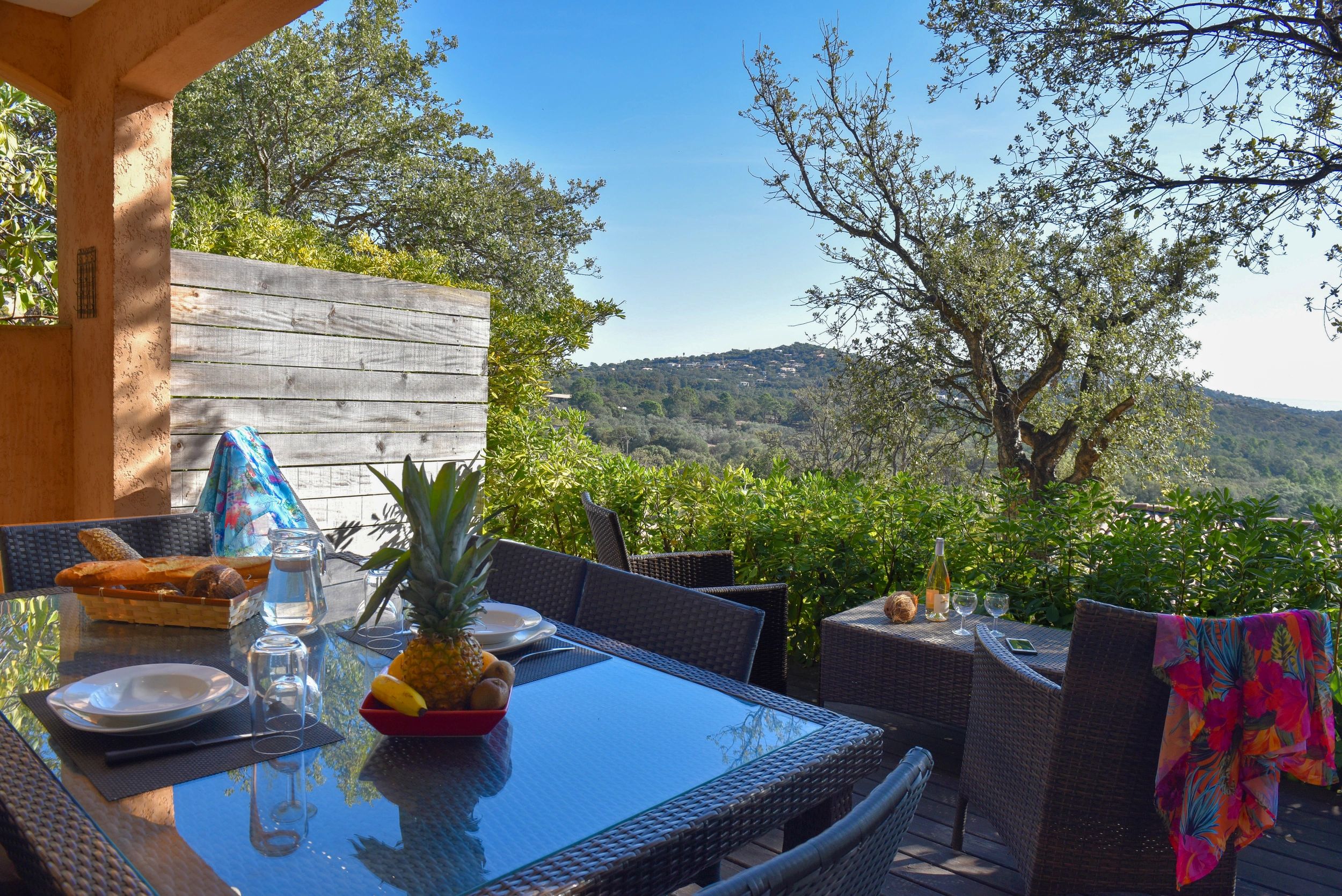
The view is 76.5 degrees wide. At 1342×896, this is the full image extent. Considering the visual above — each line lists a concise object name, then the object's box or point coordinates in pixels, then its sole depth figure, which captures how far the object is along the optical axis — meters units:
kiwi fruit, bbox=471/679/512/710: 1.20
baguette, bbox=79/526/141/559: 2.00
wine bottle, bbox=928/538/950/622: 3.04
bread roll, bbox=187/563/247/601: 1.75
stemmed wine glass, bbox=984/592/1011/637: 2.80
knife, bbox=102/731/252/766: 1.11
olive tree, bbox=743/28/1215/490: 7.43
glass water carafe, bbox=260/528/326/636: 1.43
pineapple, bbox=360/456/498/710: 1.17
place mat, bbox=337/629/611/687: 1.54
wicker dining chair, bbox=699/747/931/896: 0.67
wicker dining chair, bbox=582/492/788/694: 3.02
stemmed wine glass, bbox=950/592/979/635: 2.83
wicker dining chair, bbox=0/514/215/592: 2.24
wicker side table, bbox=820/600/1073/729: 2.83
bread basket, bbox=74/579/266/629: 1.72
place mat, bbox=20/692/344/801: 1.07
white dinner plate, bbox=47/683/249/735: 1.17
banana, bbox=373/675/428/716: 1.19
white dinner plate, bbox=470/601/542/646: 1.62
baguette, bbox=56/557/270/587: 1.73
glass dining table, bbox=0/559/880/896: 0.89
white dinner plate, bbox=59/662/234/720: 1.25
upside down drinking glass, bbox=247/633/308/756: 1.18
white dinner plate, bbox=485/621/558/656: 1.61
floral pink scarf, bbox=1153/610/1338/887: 1.74
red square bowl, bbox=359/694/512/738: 1.20
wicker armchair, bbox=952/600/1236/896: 1.80
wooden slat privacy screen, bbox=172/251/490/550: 3.33
